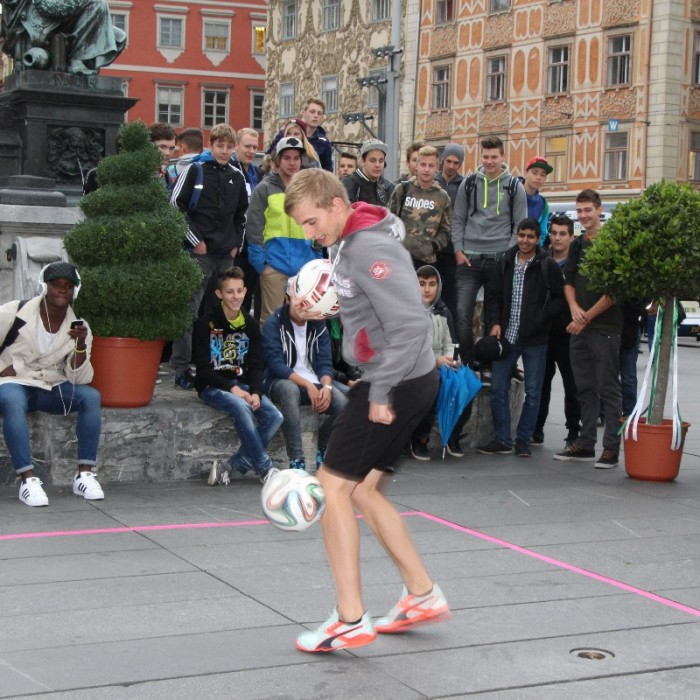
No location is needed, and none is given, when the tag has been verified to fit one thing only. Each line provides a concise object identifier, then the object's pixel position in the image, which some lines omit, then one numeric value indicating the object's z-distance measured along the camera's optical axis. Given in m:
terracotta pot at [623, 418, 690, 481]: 9.30
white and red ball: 7.25
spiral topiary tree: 8.55
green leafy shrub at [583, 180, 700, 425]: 9.05
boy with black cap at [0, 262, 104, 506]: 8.20
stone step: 8.47
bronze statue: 11.66
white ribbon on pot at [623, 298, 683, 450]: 9.27
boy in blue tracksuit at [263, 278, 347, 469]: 8.98
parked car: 29.47
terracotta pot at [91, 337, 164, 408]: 8.66
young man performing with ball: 5.15
